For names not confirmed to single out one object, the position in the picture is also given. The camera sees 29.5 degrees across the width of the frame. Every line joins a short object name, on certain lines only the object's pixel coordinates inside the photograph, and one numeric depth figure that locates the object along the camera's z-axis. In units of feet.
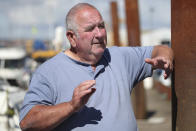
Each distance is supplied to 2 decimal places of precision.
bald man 8.11
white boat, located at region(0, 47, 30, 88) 73.99
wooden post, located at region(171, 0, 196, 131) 9.01
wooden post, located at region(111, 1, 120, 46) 45.32
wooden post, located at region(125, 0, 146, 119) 32.12
